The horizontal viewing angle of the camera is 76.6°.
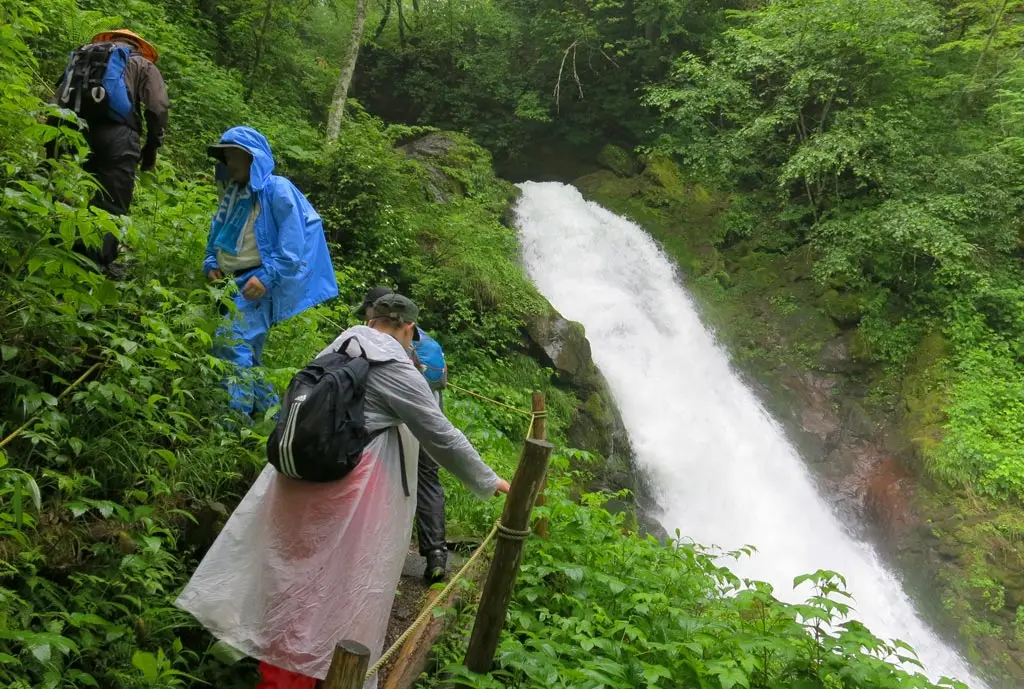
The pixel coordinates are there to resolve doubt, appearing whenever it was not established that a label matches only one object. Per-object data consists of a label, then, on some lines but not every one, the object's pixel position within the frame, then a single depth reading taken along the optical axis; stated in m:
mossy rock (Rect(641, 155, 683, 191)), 16.56
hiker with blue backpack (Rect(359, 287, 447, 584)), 3.62
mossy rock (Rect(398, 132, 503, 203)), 11.63
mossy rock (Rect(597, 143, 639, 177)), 17.36
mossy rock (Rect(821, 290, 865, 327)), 13.31
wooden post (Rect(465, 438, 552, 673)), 2.47
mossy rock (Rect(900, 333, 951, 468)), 11.23
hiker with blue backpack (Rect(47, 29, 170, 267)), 3.71
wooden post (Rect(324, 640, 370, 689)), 1.56
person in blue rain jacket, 3.48
